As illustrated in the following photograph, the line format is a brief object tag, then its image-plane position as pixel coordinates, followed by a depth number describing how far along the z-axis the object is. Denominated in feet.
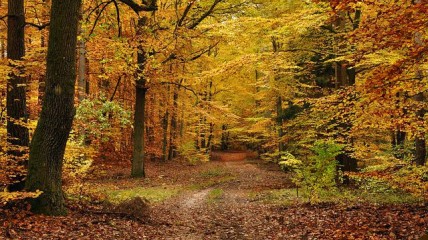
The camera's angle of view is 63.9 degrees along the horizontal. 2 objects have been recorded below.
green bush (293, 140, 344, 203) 39.01
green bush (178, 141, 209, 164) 111.08
